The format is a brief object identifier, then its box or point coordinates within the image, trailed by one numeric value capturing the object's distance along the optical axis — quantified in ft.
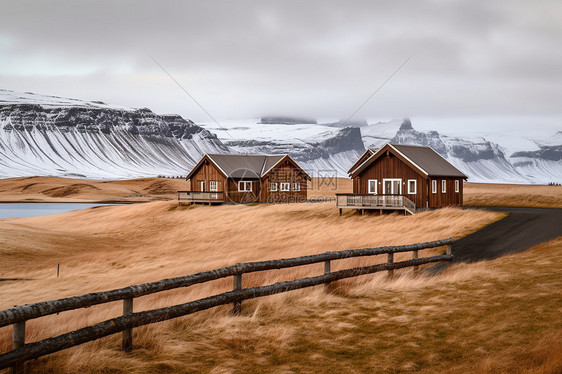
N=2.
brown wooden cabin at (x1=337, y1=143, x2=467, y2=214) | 150.92
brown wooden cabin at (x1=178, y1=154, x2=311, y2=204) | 215.92
